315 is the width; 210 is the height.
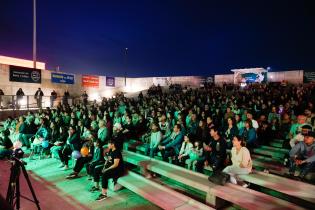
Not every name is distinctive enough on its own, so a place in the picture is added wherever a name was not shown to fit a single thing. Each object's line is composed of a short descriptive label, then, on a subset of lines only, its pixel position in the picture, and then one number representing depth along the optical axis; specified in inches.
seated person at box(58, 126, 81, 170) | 338.3
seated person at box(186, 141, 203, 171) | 258.9
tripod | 169.6
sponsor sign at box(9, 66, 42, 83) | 719.7
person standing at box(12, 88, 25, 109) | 664.3
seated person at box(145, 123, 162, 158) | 312.7
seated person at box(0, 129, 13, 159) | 344.5
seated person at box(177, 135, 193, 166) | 271.9
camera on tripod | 187.3
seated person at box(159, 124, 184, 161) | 295.8
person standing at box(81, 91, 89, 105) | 772.6
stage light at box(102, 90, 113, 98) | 989.7
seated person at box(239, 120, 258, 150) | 284.4
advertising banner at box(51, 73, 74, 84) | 821.5
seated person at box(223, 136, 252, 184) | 214.2
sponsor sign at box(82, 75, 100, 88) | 909.8
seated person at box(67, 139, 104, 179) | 277.9
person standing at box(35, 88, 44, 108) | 707.4
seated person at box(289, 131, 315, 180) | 197.2
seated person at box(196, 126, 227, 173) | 246.7
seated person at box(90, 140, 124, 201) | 249.9
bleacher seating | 173.6
